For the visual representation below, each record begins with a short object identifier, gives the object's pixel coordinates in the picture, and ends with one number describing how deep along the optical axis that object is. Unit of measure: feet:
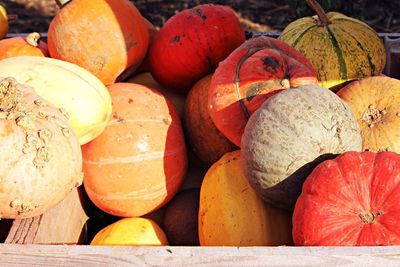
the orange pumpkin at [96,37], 7.43
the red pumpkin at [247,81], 6.52
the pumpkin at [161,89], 8.41
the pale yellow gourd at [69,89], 6.10
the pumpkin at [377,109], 6.40
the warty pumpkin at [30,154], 5.12
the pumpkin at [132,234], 6.56
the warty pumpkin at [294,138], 5.55
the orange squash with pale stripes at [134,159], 6.84
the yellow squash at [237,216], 6.06
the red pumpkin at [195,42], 7.94
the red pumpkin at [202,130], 7.52
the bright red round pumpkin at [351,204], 4.92
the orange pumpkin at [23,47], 7.75
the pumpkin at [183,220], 7.09
